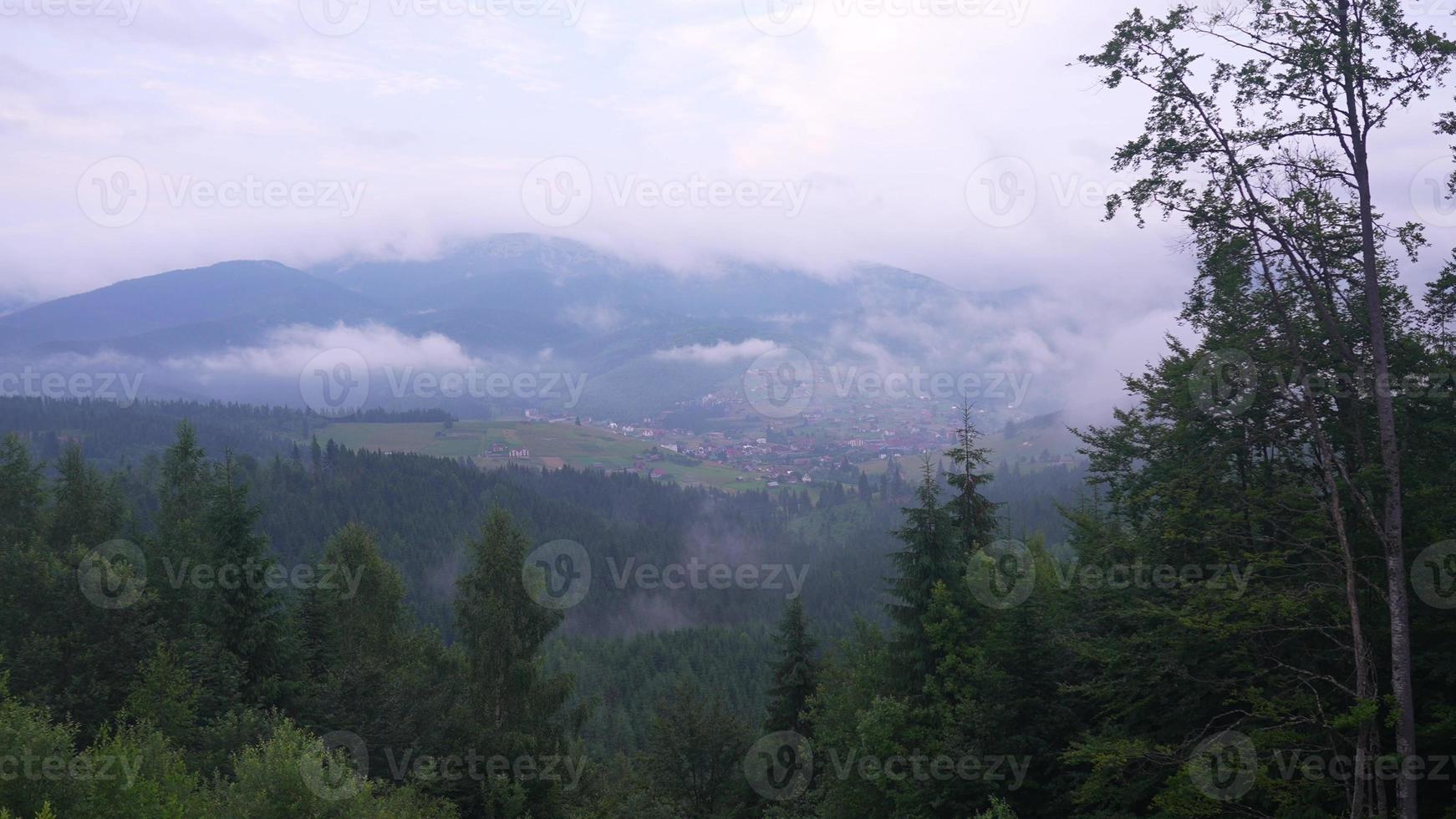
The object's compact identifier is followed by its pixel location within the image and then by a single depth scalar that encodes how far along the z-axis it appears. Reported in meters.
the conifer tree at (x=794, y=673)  31.23
